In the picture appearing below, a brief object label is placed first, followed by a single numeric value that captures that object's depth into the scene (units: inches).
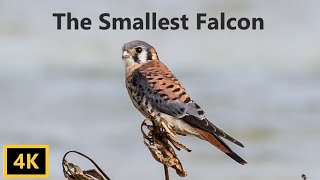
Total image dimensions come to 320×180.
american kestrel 307.0
